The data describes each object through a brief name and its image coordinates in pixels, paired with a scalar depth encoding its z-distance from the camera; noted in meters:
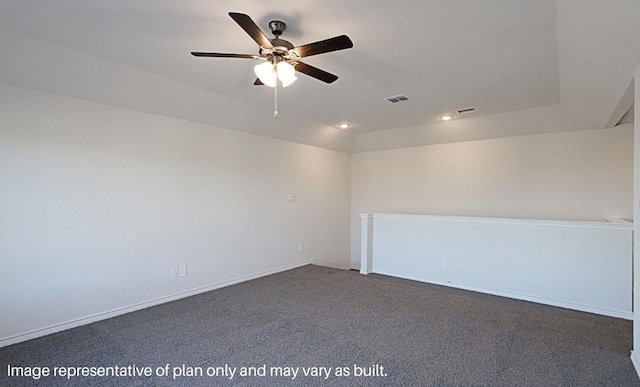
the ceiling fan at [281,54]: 2.03
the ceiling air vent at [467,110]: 4.37
